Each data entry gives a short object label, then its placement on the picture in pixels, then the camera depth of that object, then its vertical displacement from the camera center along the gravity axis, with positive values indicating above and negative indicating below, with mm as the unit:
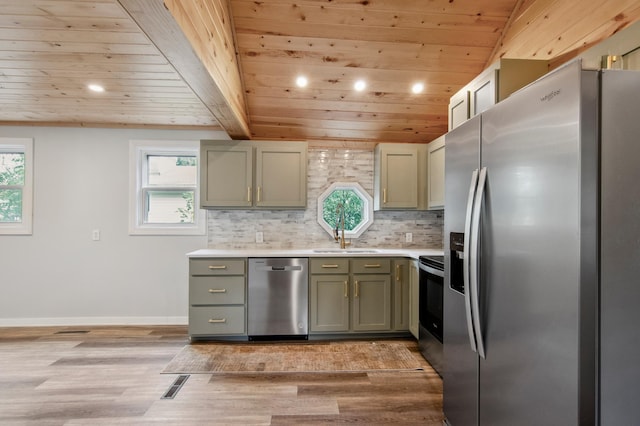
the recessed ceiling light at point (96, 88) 2803 +1149
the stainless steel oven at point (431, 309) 2432 -799
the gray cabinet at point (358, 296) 3111 -831
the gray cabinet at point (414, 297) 2932 -803
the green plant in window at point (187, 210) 3744 +31
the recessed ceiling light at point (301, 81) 2973 +1295
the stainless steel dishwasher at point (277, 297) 3059 -839
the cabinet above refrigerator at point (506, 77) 1895 +871
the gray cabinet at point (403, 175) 3514 +454
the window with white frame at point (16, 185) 3512 +298
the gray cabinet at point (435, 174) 3189 +435
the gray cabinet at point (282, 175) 3379 +425
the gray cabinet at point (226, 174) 3336 +423
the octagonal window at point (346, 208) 3758 +71
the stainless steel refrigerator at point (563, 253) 933 -127
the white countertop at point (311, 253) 3072 -407
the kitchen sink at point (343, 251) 3309 -409
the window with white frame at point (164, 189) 3627 +283
